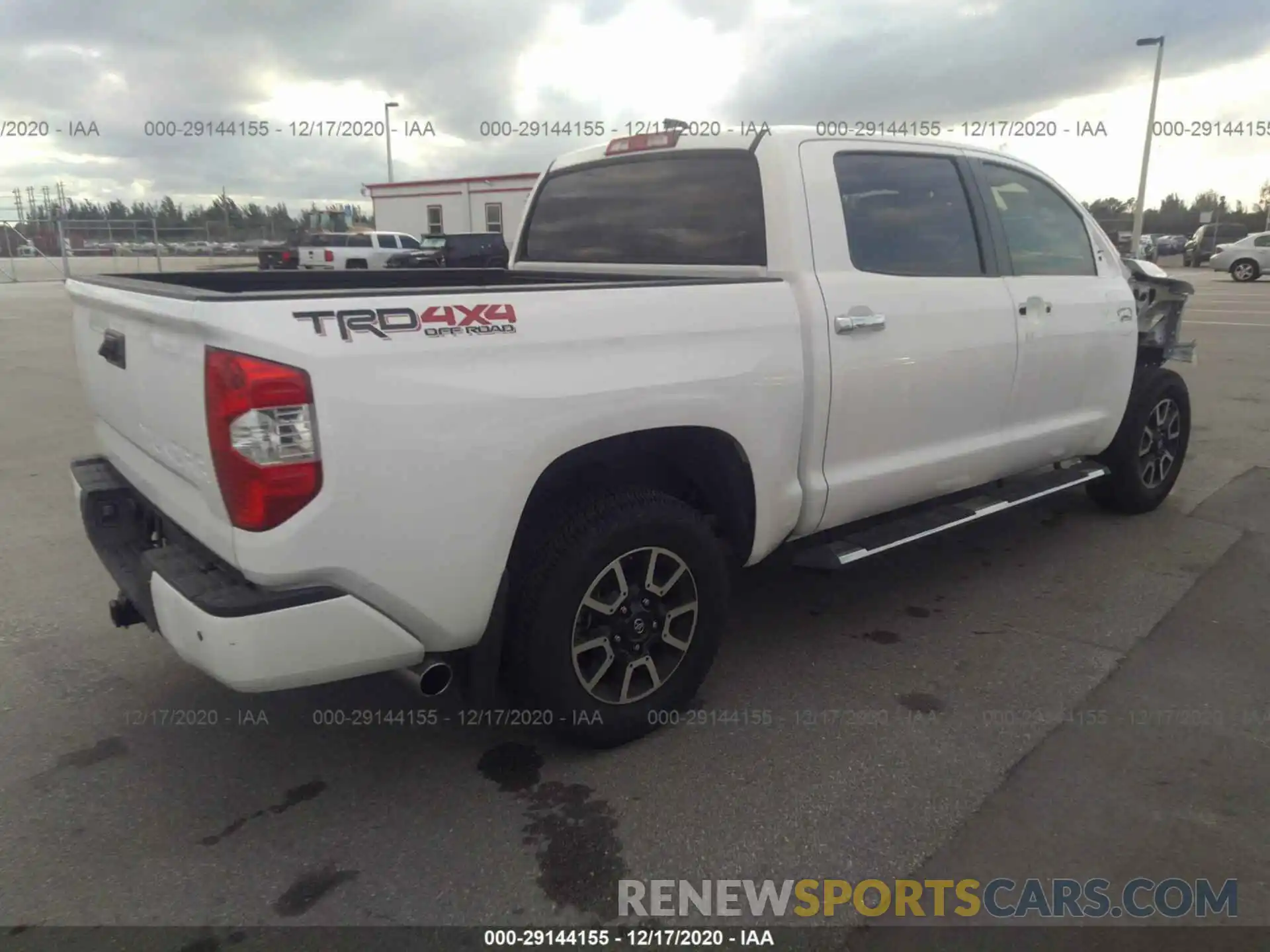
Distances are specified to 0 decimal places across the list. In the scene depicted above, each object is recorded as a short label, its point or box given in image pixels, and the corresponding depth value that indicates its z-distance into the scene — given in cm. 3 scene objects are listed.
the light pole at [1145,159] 2378
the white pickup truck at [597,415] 228
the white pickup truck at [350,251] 2816
